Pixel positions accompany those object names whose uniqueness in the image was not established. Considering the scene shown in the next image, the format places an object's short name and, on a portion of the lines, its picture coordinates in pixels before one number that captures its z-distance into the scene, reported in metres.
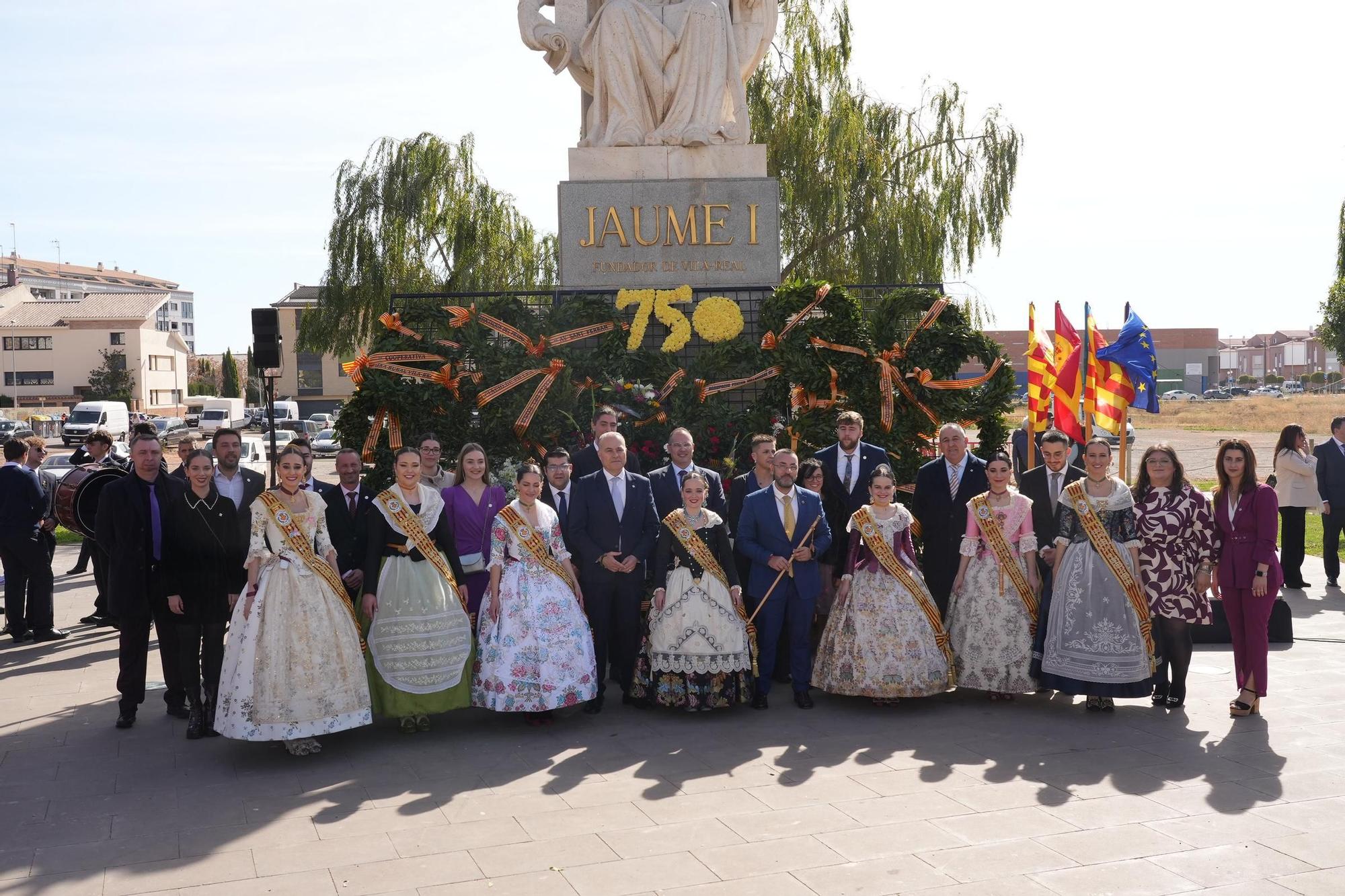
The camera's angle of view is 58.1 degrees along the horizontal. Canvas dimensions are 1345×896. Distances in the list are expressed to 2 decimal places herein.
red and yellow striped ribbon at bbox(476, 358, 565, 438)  9.38
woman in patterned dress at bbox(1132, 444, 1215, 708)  7.09
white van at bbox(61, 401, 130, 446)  47.69
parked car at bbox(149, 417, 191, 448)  49.59
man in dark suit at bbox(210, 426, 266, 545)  7.89
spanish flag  9.76
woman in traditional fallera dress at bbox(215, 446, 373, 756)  6.24
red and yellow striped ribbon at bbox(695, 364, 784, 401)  9.68
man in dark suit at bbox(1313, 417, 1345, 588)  11.80
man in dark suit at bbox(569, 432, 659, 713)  7.29
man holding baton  7.33
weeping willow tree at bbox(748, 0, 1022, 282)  19.16
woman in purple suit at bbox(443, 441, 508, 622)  7.34
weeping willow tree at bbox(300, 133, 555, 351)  22.36
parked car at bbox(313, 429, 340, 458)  40.03
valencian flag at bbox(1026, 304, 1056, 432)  10.20
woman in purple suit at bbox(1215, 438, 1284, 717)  6.91
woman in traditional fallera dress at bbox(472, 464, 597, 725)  6.74
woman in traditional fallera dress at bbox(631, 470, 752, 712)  7.00
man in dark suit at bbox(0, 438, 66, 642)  9.84
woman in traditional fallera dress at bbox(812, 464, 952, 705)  7.05
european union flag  9.60
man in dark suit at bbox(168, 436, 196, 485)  7.46
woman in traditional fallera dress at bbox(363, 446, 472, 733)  6.67
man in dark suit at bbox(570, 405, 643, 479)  8.05
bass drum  9.01
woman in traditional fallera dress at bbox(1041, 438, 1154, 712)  6.91
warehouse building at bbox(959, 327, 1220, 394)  93.19
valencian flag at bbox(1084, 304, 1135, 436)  9.68
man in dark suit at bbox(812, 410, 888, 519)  8.12
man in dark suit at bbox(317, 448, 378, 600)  7.30
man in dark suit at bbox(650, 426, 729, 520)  7.62
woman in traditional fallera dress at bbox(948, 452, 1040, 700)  7.17
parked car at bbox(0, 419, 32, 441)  46.92
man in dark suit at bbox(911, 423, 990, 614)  7.96
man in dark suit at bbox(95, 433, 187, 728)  6.99
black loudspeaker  10.88
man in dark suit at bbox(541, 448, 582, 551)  7.70
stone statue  10.61
